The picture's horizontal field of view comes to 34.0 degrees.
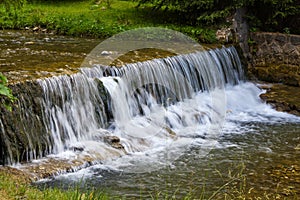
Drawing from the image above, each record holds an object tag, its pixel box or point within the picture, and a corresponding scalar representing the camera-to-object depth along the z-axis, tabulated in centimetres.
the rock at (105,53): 1174
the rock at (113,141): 877
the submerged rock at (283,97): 1184
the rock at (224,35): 1462
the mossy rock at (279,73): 1384
